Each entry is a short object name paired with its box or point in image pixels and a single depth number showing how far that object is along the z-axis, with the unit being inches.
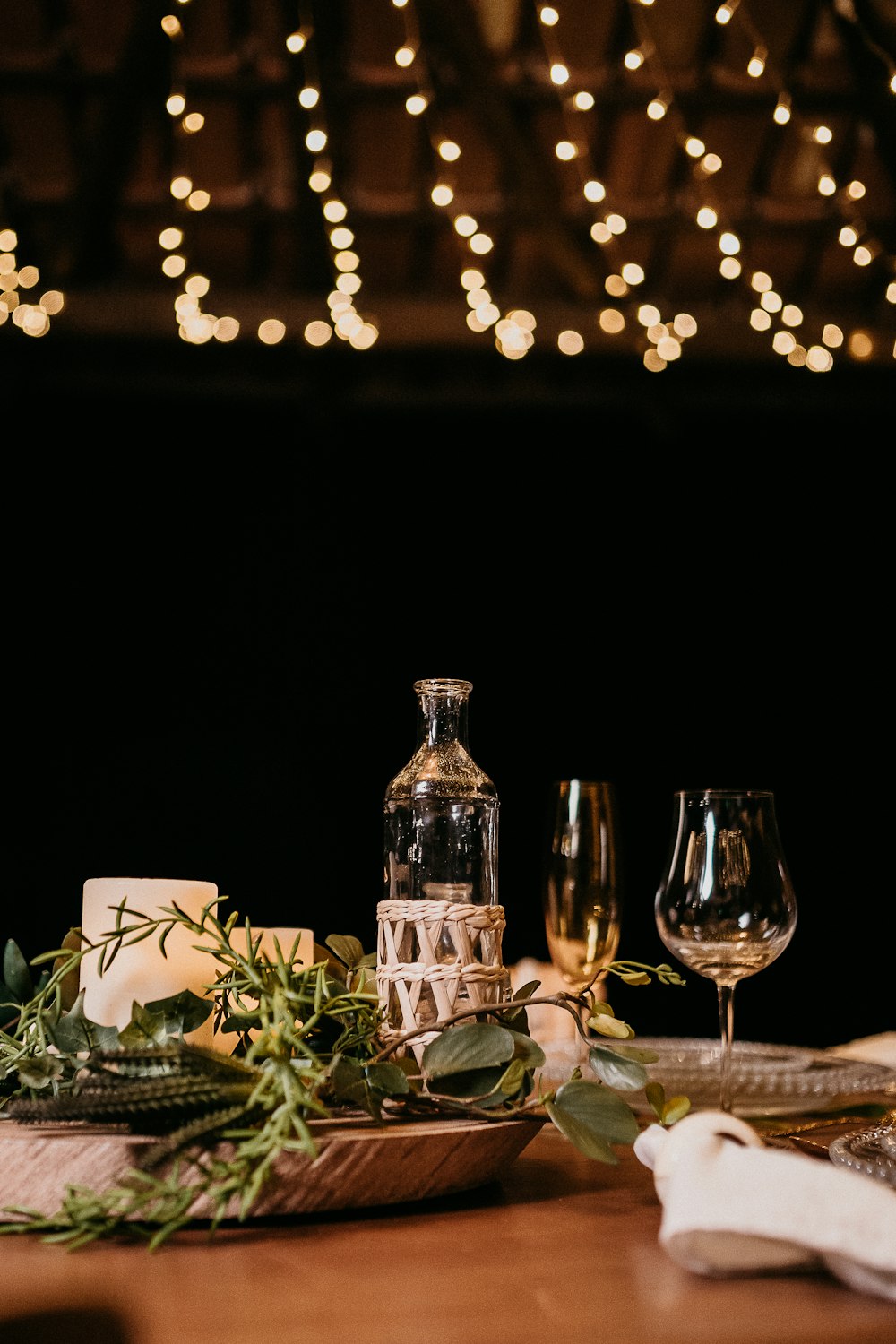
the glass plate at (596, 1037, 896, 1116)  41.4
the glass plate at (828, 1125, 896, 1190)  28.1
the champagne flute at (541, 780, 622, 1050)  44.8
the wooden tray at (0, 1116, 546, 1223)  26.0
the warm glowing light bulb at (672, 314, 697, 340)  172.2
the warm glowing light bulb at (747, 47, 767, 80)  128.7
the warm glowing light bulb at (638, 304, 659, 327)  168.9
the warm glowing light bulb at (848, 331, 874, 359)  173.6
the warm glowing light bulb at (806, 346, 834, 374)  180.5
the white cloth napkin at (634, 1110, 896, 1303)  22.5
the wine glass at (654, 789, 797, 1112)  36.8
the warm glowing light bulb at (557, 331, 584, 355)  175.5
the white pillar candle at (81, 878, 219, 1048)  31.9
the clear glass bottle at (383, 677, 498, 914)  38.0
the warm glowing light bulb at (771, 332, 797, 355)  176.7
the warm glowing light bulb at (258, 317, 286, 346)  171.2
